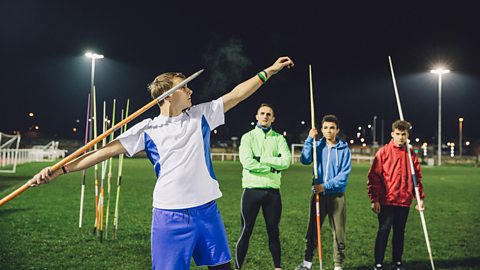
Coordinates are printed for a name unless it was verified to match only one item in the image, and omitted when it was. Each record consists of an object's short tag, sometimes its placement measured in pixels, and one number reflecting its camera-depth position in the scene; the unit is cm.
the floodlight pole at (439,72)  4352
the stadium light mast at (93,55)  2526
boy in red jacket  647
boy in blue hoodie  643
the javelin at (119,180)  765
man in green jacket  613
